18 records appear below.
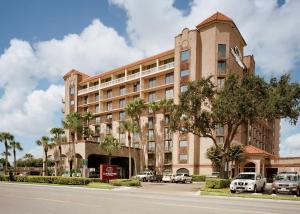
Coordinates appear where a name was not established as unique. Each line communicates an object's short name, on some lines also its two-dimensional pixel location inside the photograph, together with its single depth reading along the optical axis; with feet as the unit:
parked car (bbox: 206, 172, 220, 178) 165.97
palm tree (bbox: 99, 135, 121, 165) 175.55
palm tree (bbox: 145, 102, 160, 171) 204.23
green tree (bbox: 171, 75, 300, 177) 101.76
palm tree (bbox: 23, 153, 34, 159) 398.87
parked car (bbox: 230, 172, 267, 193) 88.58
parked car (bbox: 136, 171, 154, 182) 174.61
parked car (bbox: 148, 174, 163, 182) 174.29
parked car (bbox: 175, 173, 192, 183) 163.53
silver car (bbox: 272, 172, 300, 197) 85.25
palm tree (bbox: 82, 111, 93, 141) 224.76
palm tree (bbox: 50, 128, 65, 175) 192.67
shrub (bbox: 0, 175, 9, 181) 156.82
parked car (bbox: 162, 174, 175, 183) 166.88
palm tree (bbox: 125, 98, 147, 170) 200.72
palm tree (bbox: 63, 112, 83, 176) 200.44
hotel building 185.26
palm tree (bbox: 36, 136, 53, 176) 196.57
